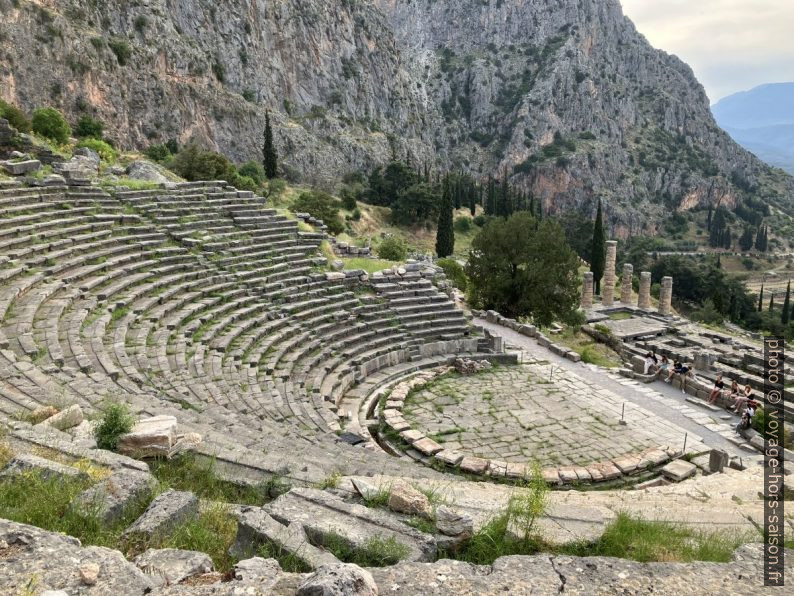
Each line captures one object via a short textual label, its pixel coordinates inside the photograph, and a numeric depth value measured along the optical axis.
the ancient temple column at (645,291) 37.91
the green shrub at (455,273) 32.88
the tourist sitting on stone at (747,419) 14.84
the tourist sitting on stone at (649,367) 19.55
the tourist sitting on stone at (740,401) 16.08
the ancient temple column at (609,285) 39.62
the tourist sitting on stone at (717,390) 17.05
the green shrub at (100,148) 28.64
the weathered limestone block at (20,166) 17.08
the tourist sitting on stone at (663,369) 19.12
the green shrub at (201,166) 33.81
